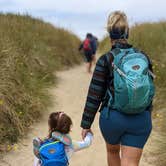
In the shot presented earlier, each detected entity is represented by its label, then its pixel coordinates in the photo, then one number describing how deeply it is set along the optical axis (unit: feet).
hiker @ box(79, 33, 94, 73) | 47.91
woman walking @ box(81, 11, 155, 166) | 12.09
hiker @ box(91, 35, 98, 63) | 48.98
